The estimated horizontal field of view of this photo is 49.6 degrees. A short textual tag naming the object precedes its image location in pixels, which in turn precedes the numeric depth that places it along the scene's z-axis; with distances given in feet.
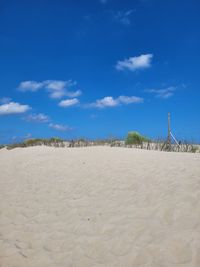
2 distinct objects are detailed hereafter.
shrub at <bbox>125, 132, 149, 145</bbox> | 46.36
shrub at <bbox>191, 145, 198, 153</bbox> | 33.70
